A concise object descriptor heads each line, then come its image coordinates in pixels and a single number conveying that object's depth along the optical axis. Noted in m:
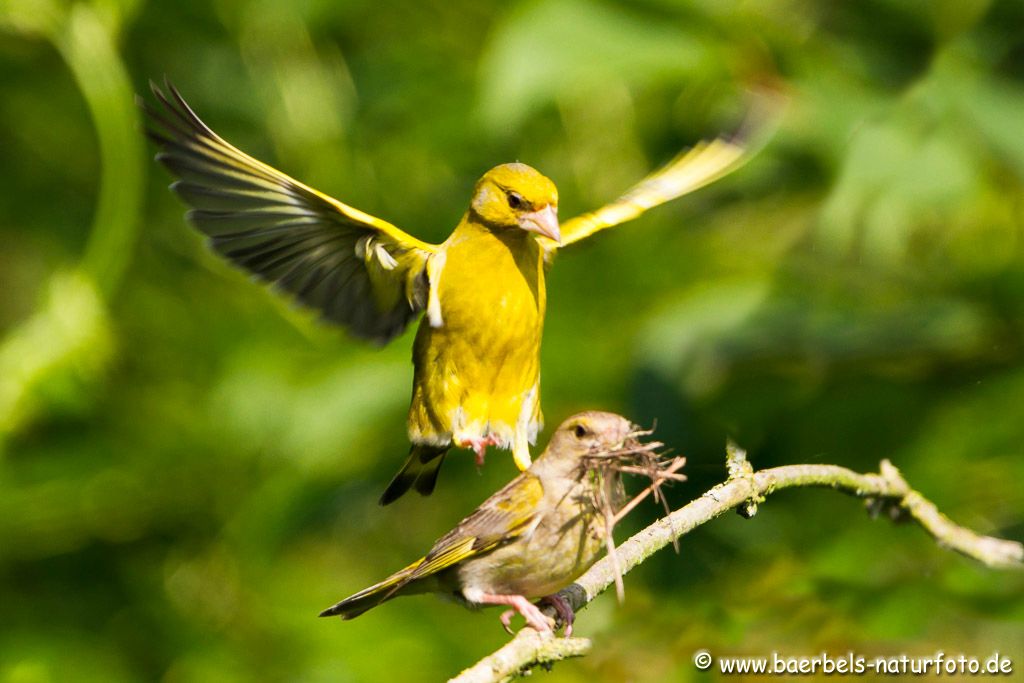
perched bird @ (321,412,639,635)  4.50
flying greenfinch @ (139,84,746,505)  4.32
